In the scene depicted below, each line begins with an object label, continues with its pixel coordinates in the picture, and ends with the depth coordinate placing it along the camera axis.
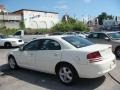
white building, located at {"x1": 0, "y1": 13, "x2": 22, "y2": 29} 35.13
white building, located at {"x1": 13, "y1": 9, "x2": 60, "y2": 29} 38.91
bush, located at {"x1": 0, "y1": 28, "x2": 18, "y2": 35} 27.74
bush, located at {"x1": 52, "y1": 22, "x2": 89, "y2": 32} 30.17
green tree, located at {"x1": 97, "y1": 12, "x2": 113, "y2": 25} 65.73
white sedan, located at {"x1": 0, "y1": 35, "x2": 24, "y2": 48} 9.46
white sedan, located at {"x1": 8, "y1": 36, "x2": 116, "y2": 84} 3.15
